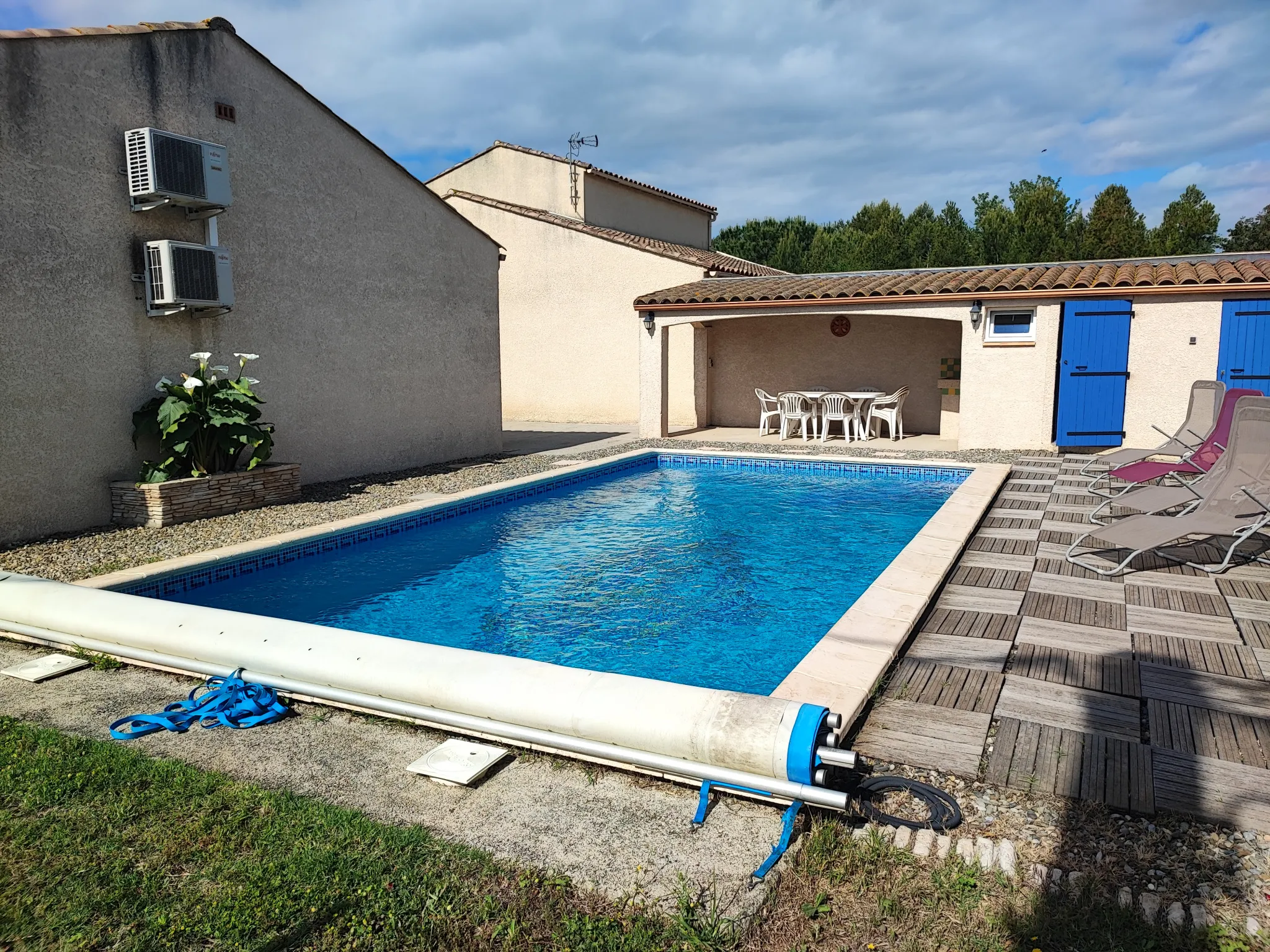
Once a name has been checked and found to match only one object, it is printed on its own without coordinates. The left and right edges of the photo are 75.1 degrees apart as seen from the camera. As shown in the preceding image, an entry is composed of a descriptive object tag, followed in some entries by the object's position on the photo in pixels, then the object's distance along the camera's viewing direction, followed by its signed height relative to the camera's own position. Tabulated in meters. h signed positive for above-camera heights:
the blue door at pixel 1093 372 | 12.47 -0.03
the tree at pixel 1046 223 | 28.84 +5.38
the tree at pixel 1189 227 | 31.66 +5.56
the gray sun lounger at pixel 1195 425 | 8.79 -0.60
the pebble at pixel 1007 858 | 2.57 -1.53
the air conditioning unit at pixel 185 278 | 8.44 +1.03
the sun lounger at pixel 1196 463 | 7.58 -0.87
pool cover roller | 2.91 -1.27
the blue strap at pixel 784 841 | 2.57 -1.51
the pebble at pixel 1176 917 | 2.29 -1.53
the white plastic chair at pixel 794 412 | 15.17 -0.73
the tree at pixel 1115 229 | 29.58 +5.17
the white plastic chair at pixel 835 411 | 14.74 -0.69
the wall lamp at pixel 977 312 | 12.98 +0.91
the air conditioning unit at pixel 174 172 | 8.27 +2.11
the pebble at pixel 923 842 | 2.68 -1.54
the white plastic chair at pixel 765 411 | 15.77 -0.75
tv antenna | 20.86 +5.81
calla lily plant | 8.44 -0.50
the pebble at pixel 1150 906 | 2.33 -1.52
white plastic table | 14.70 -0.45
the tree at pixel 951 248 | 29.39 +4.44
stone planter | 8.19 -1.24
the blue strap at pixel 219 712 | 3.64 -1.51
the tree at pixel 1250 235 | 41.00 +6.75
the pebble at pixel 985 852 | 2.60 -1.53
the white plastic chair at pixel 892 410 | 14.79 -0.69
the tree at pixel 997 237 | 29.19 +4.80
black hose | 2.81 -1.51
